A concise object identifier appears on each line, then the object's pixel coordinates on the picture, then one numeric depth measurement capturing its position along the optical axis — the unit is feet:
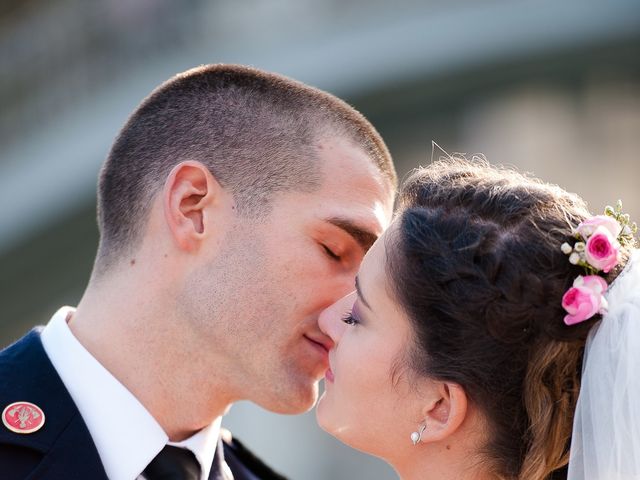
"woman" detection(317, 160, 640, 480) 10.36
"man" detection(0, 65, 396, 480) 12.16
